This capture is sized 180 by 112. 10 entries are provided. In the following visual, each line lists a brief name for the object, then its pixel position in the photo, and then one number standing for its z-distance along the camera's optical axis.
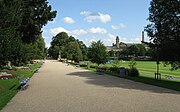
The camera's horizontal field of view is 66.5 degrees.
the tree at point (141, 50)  74.39
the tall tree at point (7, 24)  8.44
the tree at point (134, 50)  73.85
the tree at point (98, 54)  25.34
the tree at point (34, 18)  16.96
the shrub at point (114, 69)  19.39
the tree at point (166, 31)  11.59
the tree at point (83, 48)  50.67
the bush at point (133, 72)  15.54
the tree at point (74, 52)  41.95
